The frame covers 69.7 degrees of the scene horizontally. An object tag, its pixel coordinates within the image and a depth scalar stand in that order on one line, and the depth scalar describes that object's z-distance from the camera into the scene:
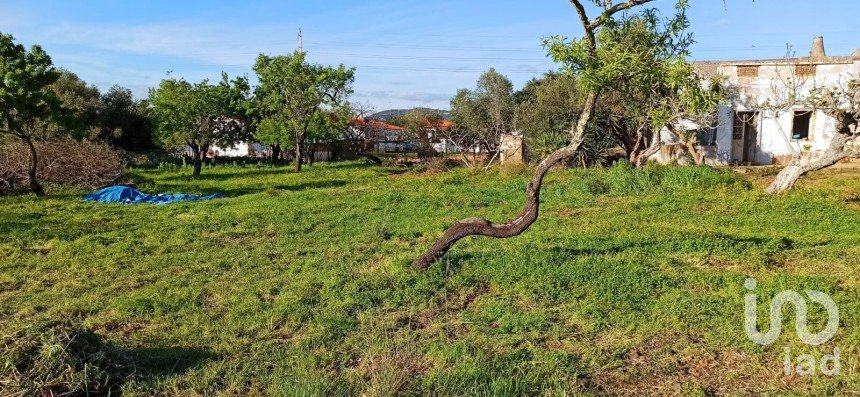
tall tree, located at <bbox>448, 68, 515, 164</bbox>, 27.75
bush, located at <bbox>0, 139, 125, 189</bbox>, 17.72
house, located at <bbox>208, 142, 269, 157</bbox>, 36.83
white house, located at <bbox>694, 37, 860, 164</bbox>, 19.19
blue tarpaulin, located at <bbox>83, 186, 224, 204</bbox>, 15.31
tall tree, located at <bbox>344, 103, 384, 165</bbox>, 32.50
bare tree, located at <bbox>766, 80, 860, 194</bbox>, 11.33
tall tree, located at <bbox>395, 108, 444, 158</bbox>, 30.64
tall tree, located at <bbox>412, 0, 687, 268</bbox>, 5.61
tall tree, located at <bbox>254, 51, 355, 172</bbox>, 26.16
